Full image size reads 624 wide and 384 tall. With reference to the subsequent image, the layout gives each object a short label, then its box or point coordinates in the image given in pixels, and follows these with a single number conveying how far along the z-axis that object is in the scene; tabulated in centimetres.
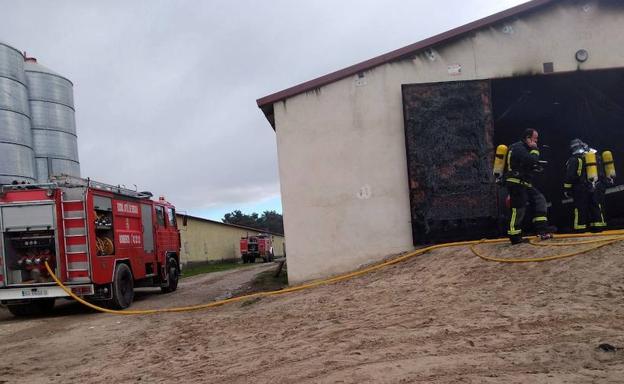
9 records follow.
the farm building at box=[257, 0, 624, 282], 1070
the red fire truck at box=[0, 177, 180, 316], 979
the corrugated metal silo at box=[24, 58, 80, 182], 1370
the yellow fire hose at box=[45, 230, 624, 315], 963
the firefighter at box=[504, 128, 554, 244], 786
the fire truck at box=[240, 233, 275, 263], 4191
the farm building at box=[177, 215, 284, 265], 3750
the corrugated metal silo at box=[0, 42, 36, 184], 1208
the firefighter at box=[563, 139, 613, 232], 891
